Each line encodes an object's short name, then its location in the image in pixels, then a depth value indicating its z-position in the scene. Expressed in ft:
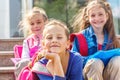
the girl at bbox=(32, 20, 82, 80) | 7.03
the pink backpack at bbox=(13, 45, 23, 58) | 10.10
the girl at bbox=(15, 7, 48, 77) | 9.62
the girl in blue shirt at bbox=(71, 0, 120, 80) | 8.05
